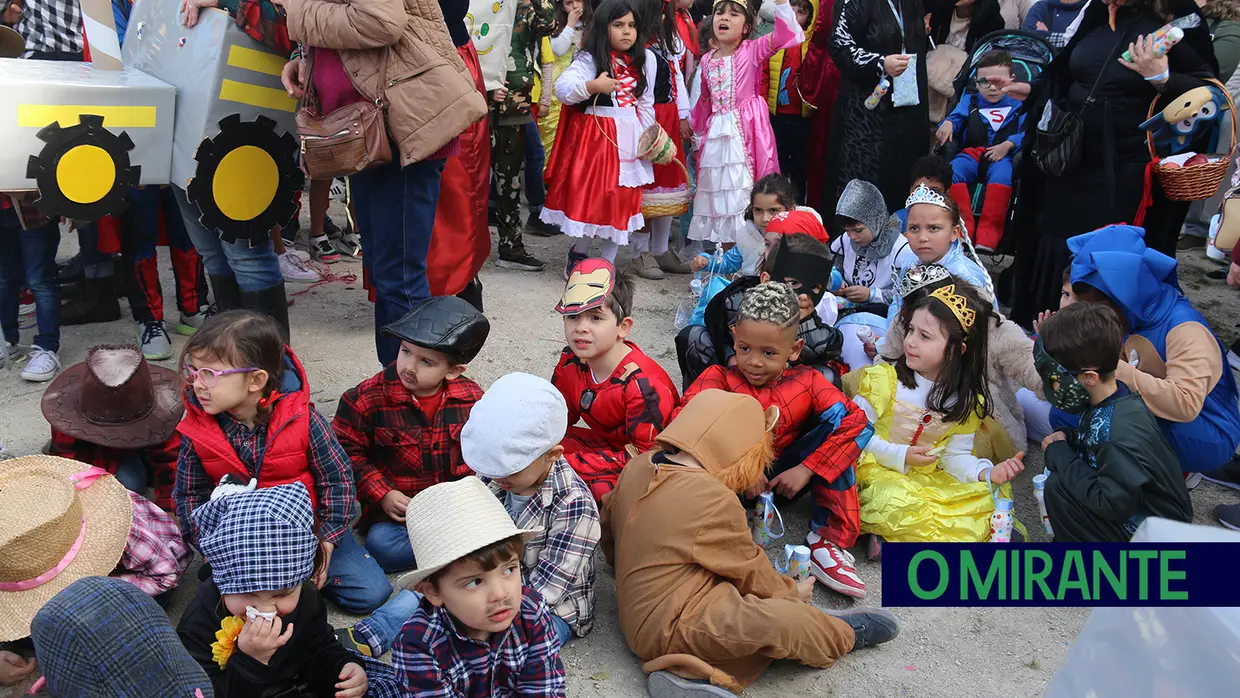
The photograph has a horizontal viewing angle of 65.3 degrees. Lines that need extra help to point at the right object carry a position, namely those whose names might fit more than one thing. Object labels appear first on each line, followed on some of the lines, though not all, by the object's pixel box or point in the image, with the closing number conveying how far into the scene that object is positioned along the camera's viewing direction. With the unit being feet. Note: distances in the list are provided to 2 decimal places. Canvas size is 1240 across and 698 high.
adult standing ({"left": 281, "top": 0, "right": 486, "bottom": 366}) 10.88
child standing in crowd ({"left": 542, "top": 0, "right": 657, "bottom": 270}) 17.78
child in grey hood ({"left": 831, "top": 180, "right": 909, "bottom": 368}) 15.23
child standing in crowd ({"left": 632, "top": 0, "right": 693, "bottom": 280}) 18.47
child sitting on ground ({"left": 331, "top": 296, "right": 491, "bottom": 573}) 10.33
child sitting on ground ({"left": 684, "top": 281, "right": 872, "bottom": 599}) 10.81
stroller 17.98
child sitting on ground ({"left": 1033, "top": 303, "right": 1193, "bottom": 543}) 9.83
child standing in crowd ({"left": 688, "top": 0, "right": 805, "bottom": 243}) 19.17
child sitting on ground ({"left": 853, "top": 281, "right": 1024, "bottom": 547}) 10.97
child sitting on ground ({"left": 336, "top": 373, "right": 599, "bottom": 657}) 8.79
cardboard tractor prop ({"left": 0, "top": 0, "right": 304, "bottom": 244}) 11.52
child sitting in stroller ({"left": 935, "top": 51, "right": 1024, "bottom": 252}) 18.53
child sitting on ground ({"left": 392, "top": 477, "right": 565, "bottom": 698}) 7.04
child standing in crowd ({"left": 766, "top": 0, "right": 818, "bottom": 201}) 20.68
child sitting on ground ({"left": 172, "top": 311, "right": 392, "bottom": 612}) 9.12
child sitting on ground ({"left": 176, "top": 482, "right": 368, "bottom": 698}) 7.03
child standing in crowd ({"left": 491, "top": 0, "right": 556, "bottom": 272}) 19.31
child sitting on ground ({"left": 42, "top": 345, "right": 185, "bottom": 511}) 10.21
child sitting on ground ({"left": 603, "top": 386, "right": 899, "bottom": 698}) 8.52
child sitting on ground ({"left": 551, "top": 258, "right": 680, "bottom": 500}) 11.05
